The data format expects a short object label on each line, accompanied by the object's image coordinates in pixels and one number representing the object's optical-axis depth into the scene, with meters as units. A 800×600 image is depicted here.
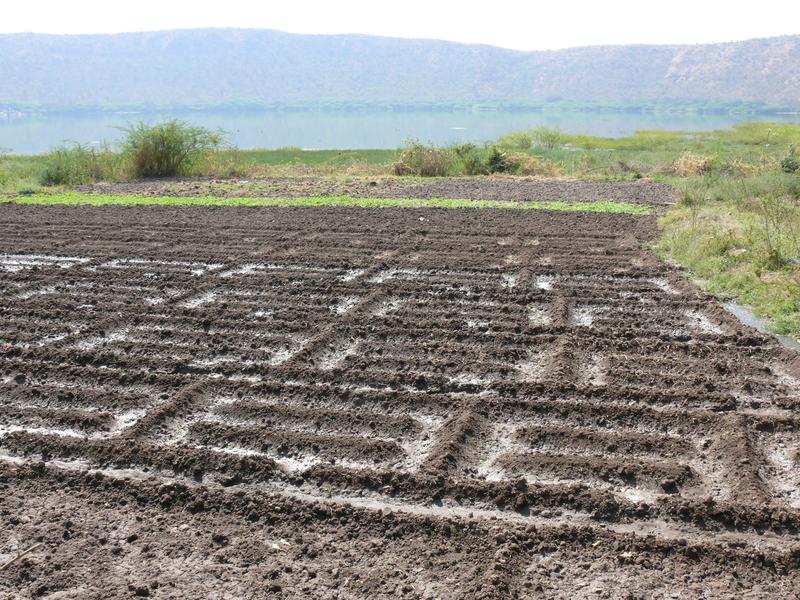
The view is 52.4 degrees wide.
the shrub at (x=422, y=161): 27.23
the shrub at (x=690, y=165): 25.67
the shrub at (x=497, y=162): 27.86
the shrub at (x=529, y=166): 27.98
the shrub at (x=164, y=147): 25.81
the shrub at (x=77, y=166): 24.64
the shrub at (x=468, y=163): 27.80
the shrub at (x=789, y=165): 20.84
